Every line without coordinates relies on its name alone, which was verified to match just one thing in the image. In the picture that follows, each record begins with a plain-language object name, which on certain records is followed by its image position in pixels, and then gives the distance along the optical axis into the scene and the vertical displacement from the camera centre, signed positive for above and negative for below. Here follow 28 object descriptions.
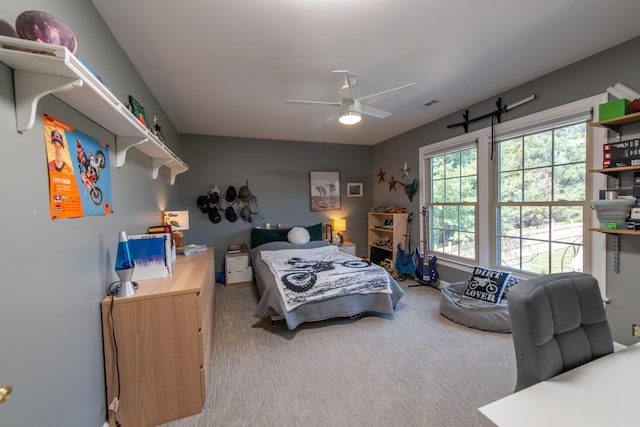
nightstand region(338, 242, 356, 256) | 4.77 -0.79
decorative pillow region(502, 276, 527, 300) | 2.81 -0.88
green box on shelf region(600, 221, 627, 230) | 1.98 -0.21
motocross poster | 1.09 +0.19
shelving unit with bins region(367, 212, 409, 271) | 4.49 -0.49
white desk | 0.70 -0.59
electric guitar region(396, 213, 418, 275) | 4.28 -0.92
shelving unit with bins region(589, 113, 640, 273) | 1.91 +0.23
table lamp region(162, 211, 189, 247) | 2.84 -0.12
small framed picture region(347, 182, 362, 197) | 5.40 +0.34
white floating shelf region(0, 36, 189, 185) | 0.78 +0.48
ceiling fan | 2.16 +0.93
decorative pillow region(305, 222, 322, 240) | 4.86 -0.49
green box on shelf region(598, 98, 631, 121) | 1.95 +0.70
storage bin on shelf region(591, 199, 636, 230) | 1.96 -0.09
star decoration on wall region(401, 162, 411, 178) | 4.47 +0.59
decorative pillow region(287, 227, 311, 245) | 4.51 -0.52
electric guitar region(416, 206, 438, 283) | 3.92 -1.00
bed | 2.62 -0.91
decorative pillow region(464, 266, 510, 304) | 2.82 -0.94
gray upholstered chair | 0.89 -0.46
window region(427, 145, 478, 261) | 3.51 +0.00
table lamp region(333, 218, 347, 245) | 5.11 -0.41
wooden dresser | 1.47 -0.85
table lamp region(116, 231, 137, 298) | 1.50 -0.34
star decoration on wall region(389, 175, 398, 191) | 4.84 +0.39
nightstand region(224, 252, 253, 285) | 4.23 -1.02
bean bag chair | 2.57 -1.15
